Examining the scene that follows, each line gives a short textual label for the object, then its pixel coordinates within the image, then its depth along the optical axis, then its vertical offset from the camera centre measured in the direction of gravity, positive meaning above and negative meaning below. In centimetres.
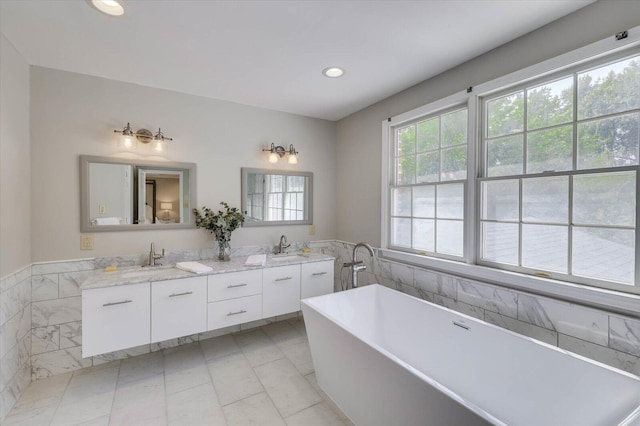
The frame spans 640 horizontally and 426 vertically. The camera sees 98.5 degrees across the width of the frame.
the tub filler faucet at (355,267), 290 -59
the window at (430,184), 240 +25
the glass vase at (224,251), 290 -43
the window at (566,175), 155 +23
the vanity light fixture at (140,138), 252 +68
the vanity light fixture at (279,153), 330 +70
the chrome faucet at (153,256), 259 -44
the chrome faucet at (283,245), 333 -42
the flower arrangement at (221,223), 288 -14
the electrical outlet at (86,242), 243 -28
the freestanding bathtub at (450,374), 124 -91
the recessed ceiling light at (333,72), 235 +121
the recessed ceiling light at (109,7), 156 +118
